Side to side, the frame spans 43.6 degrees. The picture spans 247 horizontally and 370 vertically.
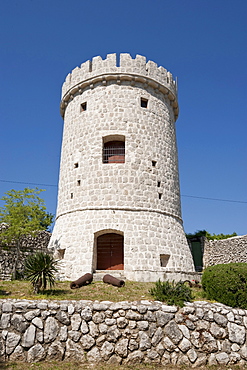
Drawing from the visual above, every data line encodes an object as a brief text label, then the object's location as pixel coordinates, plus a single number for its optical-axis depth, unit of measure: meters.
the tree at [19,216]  14.60
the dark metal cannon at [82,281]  10.98
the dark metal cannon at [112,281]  11.14
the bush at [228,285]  8.95
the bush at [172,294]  8.31
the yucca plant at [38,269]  9.54
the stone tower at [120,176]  14.45
